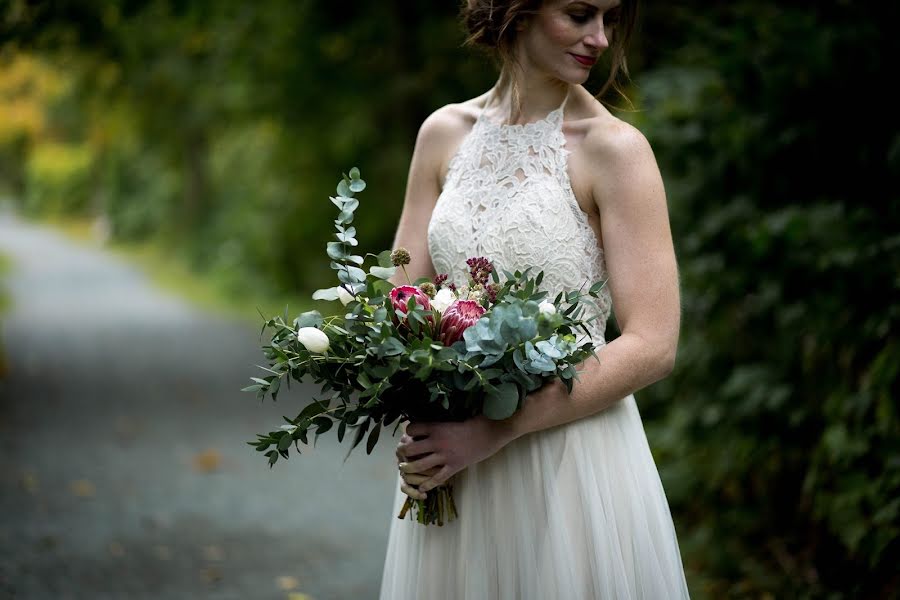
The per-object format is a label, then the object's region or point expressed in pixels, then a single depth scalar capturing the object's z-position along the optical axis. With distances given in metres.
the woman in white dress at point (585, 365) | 2.31
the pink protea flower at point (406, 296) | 2.16
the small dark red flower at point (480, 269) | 2.22
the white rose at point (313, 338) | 2.15
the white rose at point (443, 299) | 2.19
